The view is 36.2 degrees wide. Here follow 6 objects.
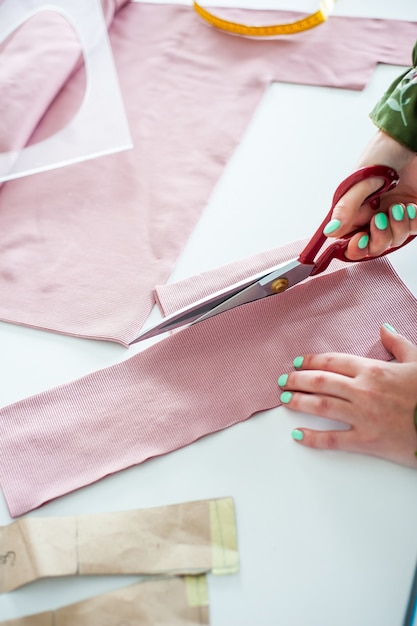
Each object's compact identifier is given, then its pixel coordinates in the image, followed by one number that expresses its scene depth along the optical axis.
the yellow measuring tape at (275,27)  1.23
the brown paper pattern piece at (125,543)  0.69
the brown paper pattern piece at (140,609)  0.67
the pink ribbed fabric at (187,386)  0.77
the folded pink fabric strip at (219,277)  0.89
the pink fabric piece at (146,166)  0.92
